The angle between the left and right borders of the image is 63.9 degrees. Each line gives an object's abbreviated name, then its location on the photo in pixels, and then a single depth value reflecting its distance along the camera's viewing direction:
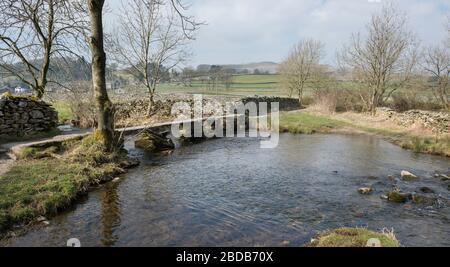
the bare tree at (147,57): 27.19
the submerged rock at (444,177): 12.72
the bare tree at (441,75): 30.23
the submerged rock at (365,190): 10.77
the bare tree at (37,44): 15.70
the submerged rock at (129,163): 13.45
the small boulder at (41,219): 7.97
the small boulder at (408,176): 12.62
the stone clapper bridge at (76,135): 12.88
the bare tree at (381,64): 32.44
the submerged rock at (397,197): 10.07
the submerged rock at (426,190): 11.05
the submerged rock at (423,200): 9.91
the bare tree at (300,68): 49.53
